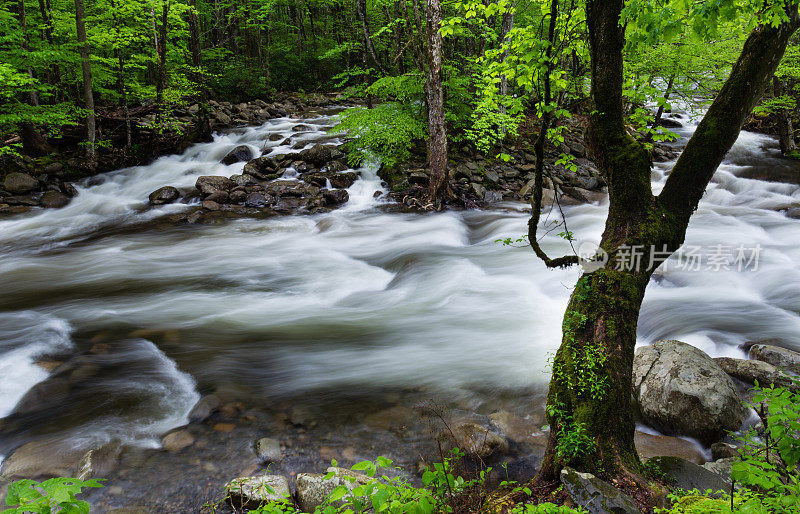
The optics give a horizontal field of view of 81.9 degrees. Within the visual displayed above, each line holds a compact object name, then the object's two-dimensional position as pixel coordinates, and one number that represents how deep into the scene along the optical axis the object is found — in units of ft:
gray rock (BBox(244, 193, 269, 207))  40.47
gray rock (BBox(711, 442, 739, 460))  12.86
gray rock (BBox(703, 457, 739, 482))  11.46
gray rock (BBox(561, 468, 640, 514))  8.46
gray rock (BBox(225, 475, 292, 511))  10.77
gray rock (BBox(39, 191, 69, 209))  39.38
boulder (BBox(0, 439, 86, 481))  12.41
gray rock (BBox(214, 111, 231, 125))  58.75
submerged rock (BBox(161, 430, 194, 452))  13.58
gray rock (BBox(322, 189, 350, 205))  40.88
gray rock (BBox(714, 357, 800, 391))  15.52
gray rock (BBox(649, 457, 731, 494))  10.79
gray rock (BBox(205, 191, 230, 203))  40.11
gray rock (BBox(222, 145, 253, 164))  47.85
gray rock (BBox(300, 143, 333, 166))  45.93
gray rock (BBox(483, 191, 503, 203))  41.78
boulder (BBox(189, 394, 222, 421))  15.02
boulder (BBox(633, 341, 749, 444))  14.01
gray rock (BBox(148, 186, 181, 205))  40.86
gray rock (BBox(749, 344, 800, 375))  16.16
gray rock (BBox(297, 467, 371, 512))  10.69
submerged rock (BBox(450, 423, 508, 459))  13.44
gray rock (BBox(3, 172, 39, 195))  39.40
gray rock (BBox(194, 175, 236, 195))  40.86
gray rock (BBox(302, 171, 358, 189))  43.27
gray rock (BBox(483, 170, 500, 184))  43.50
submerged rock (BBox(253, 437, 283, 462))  13.19
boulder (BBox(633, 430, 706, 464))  13.35
